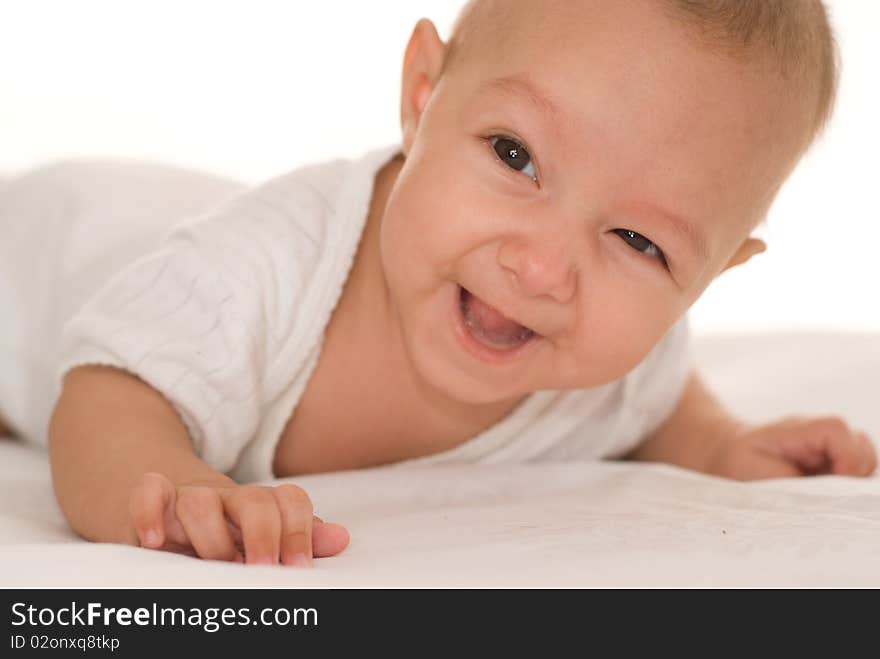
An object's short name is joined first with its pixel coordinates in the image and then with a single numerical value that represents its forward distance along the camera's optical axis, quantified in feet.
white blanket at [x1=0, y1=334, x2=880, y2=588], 1.81
